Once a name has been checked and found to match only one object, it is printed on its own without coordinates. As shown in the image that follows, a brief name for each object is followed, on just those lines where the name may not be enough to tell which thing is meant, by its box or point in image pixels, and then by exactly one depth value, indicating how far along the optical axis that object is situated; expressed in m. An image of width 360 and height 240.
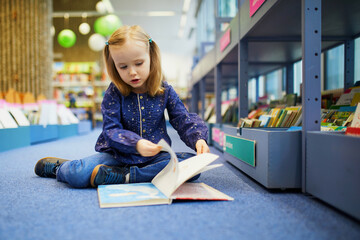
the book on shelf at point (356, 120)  0.85
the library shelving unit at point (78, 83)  6.71
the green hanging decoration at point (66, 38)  5.68
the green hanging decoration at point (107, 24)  5.06
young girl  1.11
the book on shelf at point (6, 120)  2.46
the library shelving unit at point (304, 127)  0.81
